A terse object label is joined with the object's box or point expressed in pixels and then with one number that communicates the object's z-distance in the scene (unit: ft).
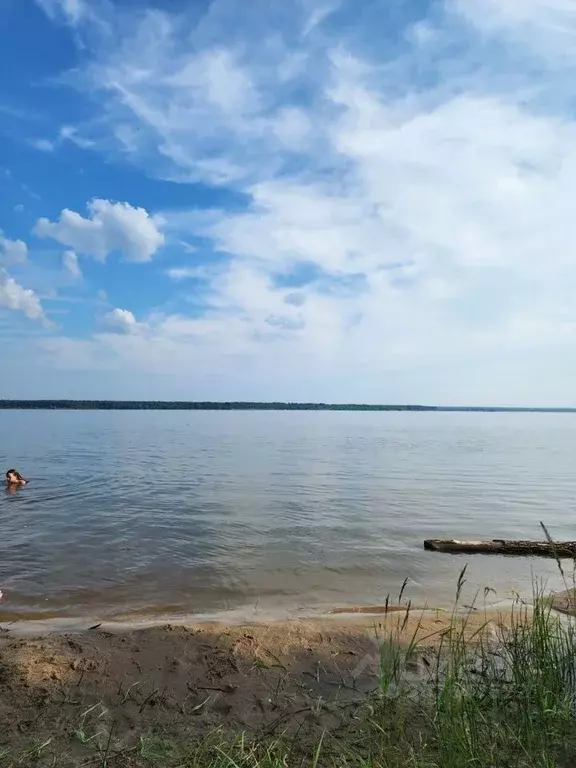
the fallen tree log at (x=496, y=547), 42.16
